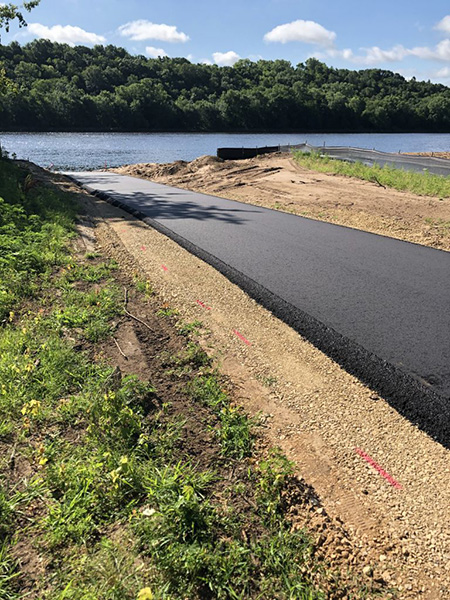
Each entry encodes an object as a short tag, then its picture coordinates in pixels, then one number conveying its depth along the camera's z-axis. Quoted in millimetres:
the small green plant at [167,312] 4766
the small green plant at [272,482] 2212
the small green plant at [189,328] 4320
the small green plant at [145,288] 5456
